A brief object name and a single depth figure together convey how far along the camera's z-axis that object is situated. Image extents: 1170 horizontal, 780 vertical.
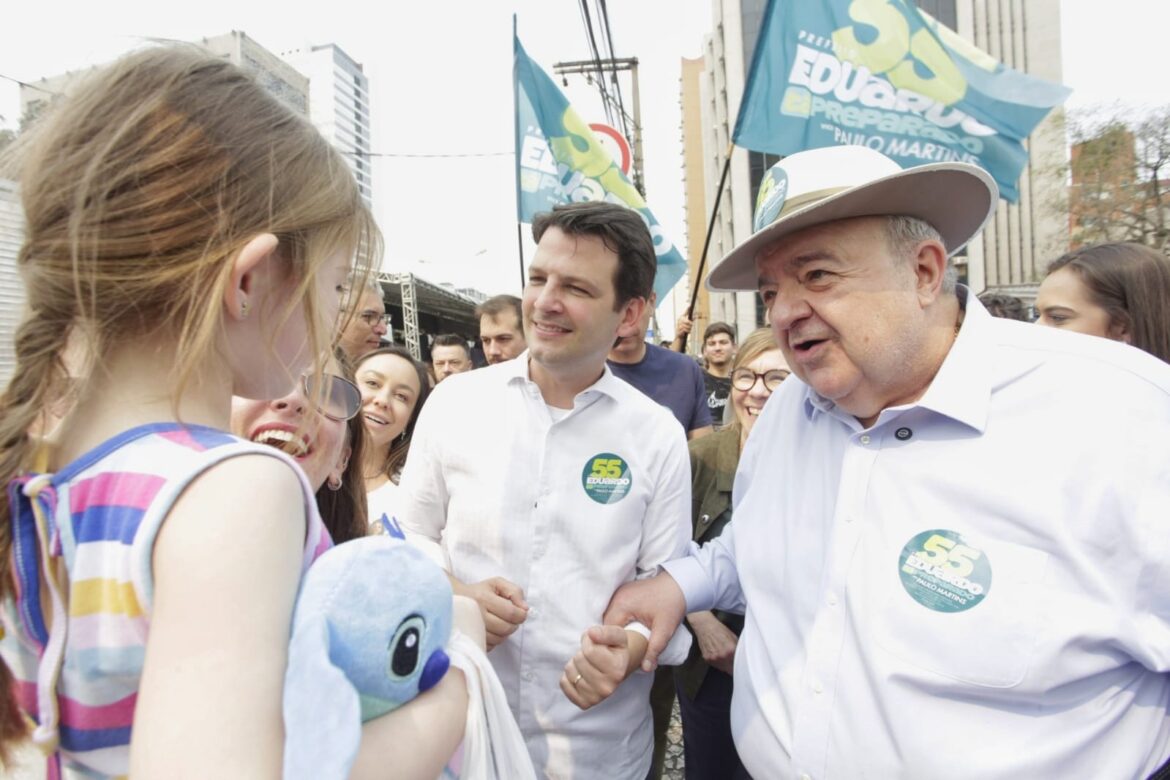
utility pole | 13.48
